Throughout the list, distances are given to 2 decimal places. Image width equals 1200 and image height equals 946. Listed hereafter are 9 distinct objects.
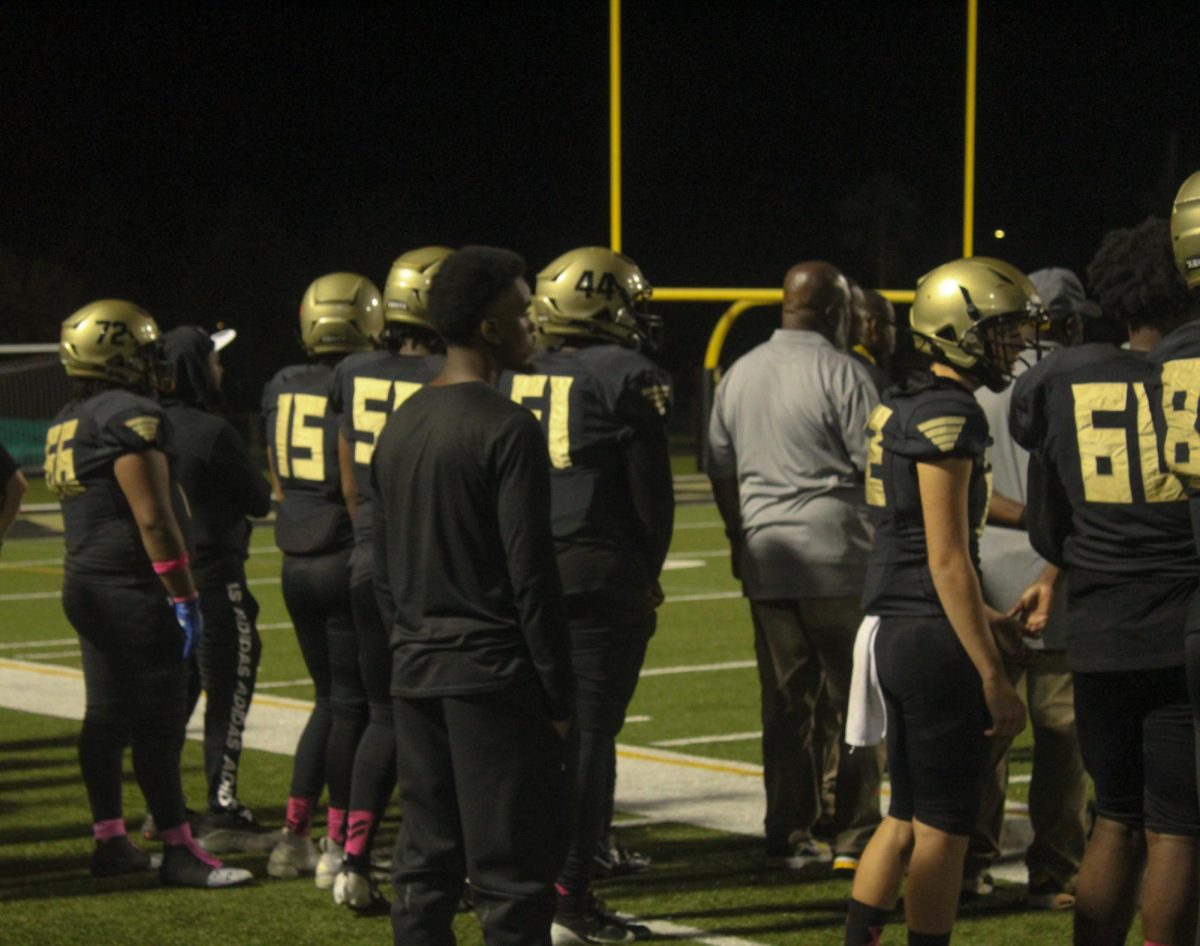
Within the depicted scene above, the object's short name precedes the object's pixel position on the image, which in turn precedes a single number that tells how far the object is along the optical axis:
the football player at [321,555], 12.91
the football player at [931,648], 9.12
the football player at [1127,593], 8.83
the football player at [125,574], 12.59
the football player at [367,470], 11.87
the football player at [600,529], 11.54
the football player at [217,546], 14.45
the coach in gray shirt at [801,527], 13.21
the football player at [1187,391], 8.12
